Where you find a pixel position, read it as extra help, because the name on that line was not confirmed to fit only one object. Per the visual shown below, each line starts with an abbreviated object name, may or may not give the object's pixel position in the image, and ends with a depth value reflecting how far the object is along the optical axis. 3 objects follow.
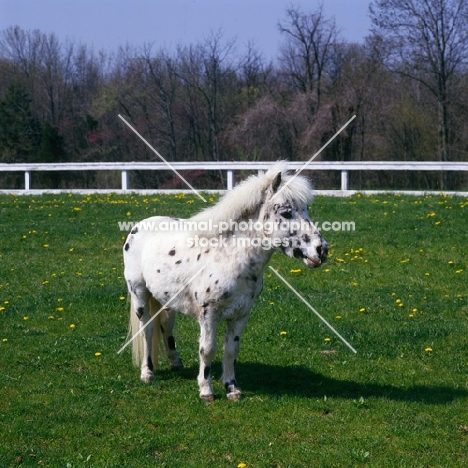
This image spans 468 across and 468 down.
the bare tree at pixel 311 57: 37.12
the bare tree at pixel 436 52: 31.34
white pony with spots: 6.89
